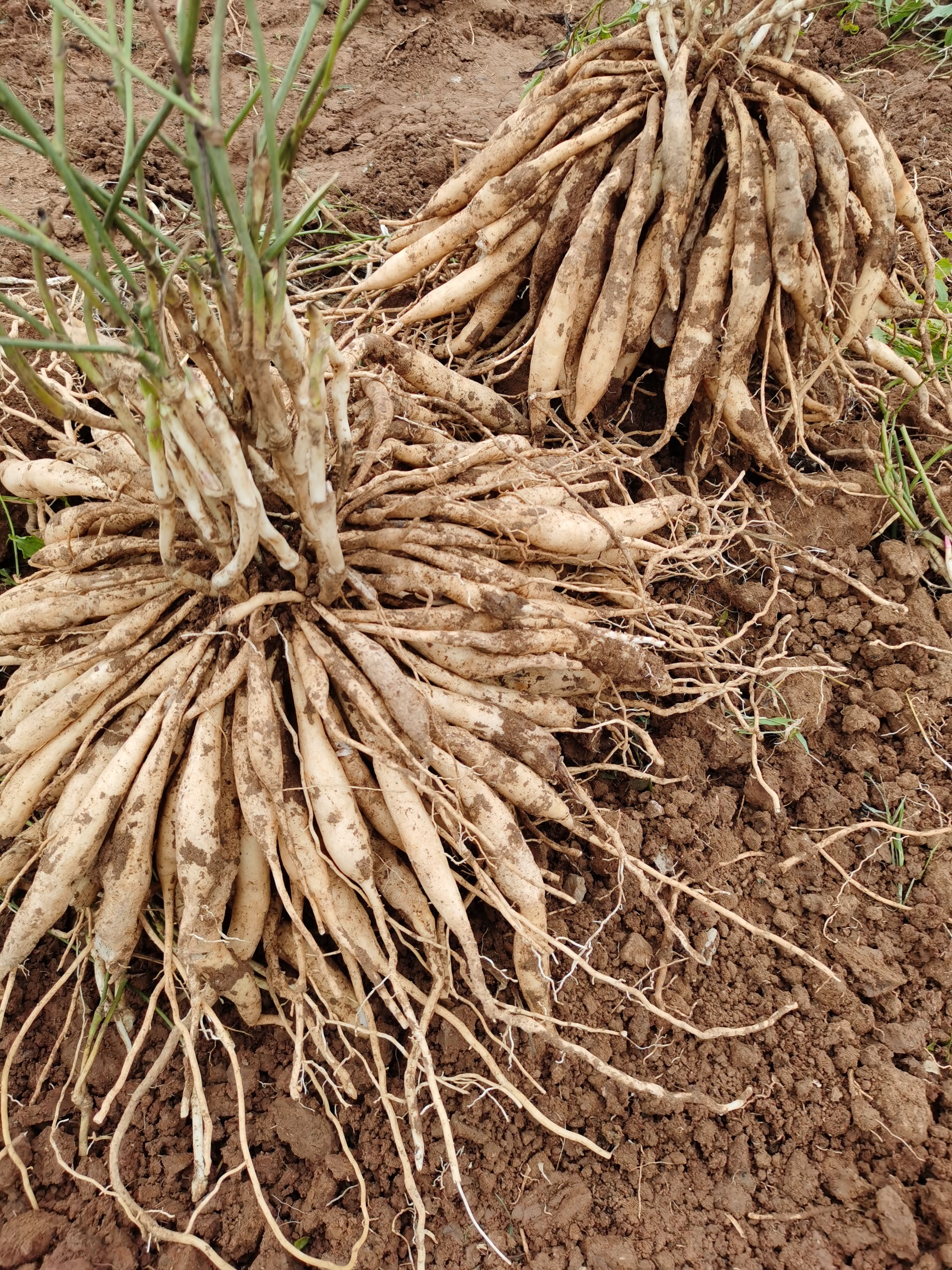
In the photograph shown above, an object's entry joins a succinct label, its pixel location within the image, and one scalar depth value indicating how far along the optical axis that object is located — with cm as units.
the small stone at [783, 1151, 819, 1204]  44
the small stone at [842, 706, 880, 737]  57
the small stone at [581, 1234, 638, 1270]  42
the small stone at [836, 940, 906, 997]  49
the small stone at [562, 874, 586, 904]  52
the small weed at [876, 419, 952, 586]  61
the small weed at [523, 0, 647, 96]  78
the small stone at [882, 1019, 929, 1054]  48
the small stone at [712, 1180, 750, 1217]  44
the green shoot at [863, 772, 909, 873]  53
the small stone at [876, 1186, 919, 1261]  42
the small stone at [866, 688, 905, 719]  57
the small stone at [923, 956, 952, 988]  49
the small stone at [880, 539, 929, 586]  61
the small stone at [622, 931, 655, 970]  50
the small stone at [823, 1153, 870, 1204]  44
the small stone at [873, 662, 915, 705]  58
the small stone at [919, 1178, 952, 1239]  42
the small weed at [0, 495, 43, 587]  60
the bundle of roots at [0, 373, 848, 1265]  46
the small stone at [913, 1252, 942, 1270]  41
